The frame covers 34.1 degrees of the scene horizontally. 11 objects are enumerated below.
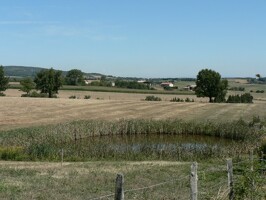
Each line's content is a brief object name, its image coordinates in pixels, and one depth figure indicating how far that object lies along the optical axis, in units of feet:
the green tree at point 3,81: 302.45
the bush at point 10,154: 84.83
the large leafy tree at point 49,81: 302.31
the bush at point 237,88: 464.48
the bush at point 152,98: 287.07
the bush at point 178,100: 285.52
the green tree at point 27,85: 317.63
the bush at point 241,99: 296.10
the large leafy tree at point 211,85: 301.41
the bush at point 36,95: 297.12
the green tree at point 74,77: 488.44
